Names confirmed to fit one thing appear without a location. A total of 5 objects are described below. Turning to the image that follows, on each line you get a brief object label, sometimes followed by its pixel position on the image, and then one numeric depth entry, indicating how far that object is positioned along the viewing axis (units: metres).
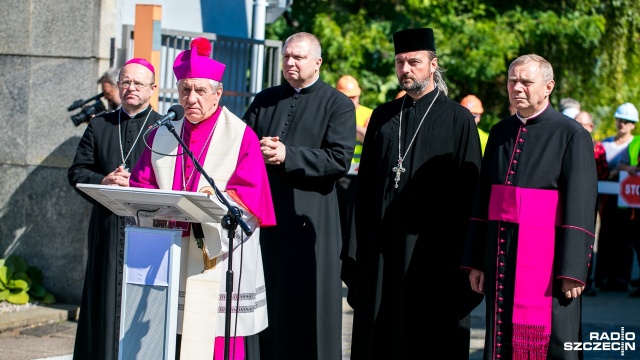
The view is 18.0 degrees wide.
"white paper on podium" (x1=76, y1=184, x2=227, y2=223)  9.72
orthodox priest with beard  11.81
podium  10.14
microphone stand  9.82
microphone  9.88
